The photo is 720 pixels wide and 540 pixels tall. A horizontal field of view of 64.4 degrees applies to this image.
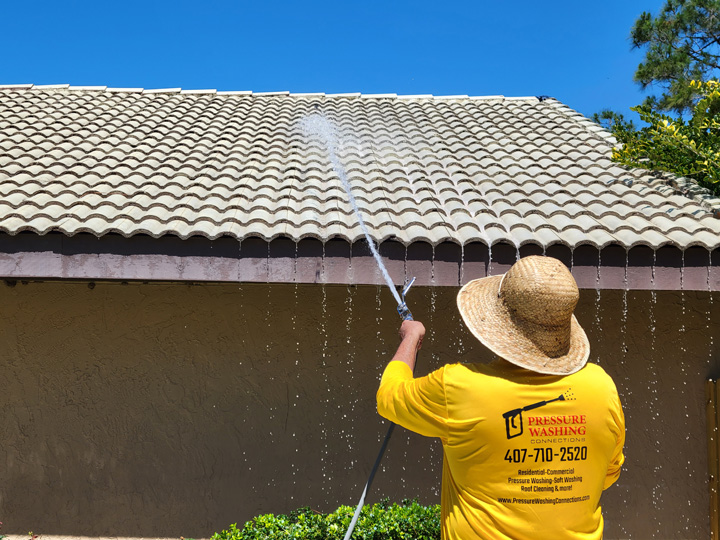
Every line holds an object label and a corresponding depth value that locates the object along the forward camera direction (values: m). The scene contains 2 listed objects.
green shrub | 3.68
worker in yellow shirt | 1.90
